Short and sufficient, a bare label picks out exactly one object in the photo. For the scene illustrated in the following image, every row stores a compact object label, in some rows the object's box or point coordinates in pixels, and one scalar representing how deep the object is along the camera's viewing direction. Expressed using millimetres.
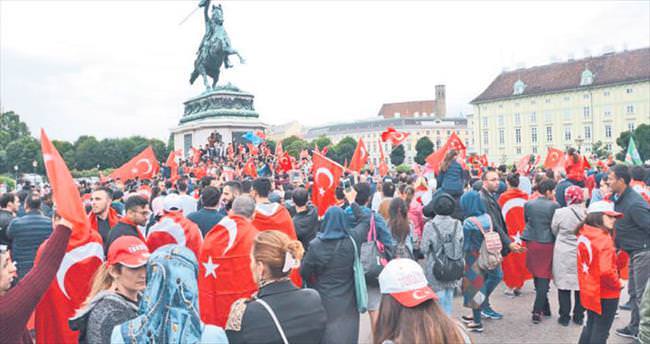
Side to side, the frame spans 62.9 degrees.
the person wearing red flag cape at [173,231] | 5434
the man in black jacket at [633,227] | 6035
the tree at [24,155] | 71938
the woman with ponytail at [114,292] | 3057
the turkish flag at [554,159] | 15098
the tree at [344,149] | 91606
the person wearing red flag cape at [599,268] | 5520
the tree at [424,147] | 89000
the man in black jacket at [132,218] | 5509
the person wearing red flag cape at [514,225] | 8906
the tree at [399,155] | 82438
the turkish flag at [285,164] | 19188
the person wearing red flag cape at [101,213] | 6297
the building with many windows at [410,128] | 130875
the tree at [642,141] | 63500
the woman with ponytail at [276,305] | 3043
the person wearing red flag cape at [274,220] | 6188
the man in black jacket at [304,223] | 6831
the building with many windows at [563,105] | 81681
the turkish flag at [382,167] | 17056
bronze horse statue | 33719
